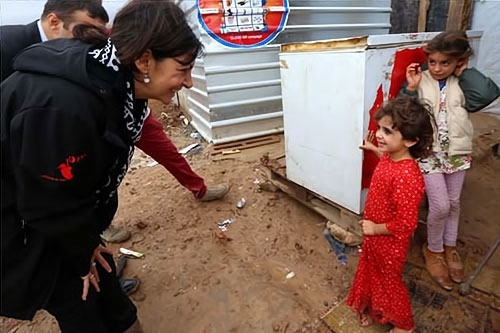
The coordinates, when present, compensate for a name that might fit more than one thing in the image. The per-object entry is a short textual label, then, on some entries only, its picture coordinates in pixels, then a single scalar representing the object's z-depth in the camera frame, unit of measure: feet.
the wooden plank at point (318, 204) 6.79
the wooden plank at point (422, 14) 15.26
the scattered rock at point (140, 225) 8.25
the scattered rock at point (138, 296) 6.29
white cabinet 5.54
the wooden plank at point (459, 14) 13.53
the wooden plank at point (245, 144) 12.11
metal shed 11.61
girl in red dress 4.41
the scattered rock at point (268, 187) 9.09
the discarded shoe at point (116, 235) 7.78
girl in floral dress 5.34
